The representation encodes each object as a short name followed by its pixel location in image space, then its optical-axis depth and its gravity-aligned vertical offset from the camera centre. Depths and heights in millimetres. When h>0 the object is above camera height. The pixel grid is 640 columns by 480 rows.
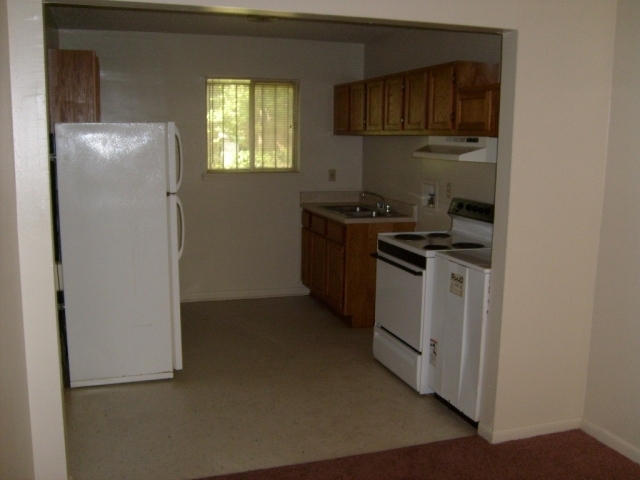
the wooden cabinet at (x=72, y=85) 3992 +372
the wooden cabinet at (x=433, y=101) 3666 +321
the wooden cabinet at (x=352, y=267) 5012 -962
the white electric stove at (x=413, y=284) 3723 -835
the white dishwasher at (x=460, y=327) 3260 -957
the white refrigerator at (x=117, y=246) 3719 -615
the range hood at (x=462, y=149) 3582 +5
